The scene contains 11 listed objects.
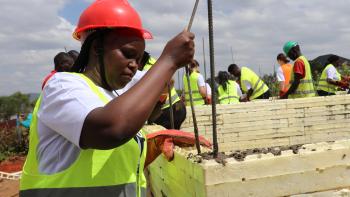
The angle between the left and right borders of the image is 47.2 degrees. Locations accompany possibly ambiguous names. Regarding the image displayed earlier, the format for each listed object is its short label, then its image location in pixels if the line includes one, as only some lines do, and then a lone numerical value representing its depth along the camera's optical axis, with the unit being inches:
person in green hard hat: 258.4
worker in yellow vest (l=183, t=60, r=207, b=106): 295.6
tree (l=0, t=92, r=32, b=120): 1563.4
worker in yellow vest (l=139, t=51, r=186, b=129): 188.2
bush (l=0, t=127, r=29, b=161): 481.1
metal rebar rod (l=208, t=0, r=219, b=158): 79.4
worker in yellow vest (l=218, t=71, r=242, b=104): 322.0
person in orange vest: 297.8
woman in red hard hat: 47.2
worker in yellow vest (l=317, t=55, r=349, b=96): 351.3
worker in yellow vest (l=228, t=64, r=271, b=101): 318.0
